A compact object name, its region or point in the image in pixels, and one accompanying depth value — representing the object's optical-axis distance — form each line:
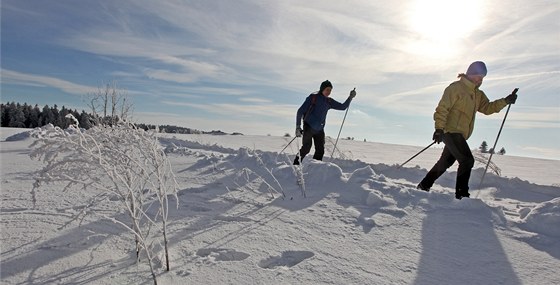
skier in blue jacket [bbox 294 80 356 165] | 5.93
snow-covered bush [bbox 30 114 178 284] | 1.61
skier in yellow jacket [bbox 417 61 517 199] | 3.93
